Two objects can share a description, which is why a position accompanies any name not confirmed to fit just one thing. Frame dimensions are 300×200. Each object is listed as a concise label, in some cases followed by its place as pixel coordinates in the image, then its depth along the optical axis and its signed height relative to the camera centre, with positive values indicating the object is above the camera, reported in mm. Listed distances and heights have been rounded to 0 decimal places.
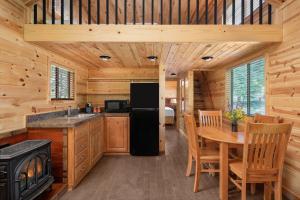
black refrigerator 4406 -621
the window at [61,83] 3541 +325
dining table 2420 -713
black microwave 4677 -156
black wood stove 1782 -722
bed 8764 -742
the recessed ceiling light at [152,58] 3789 +825
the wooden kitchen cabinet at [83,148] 2738 -807
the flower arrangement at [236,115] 2988 -240
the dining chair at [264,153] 2031 -591
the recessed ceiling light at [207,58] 3831 +834
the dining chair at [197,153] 2778 -813
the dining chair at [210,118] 3875 -377
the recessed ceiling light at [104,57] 3677 +811
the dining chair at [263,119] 2680 -286
